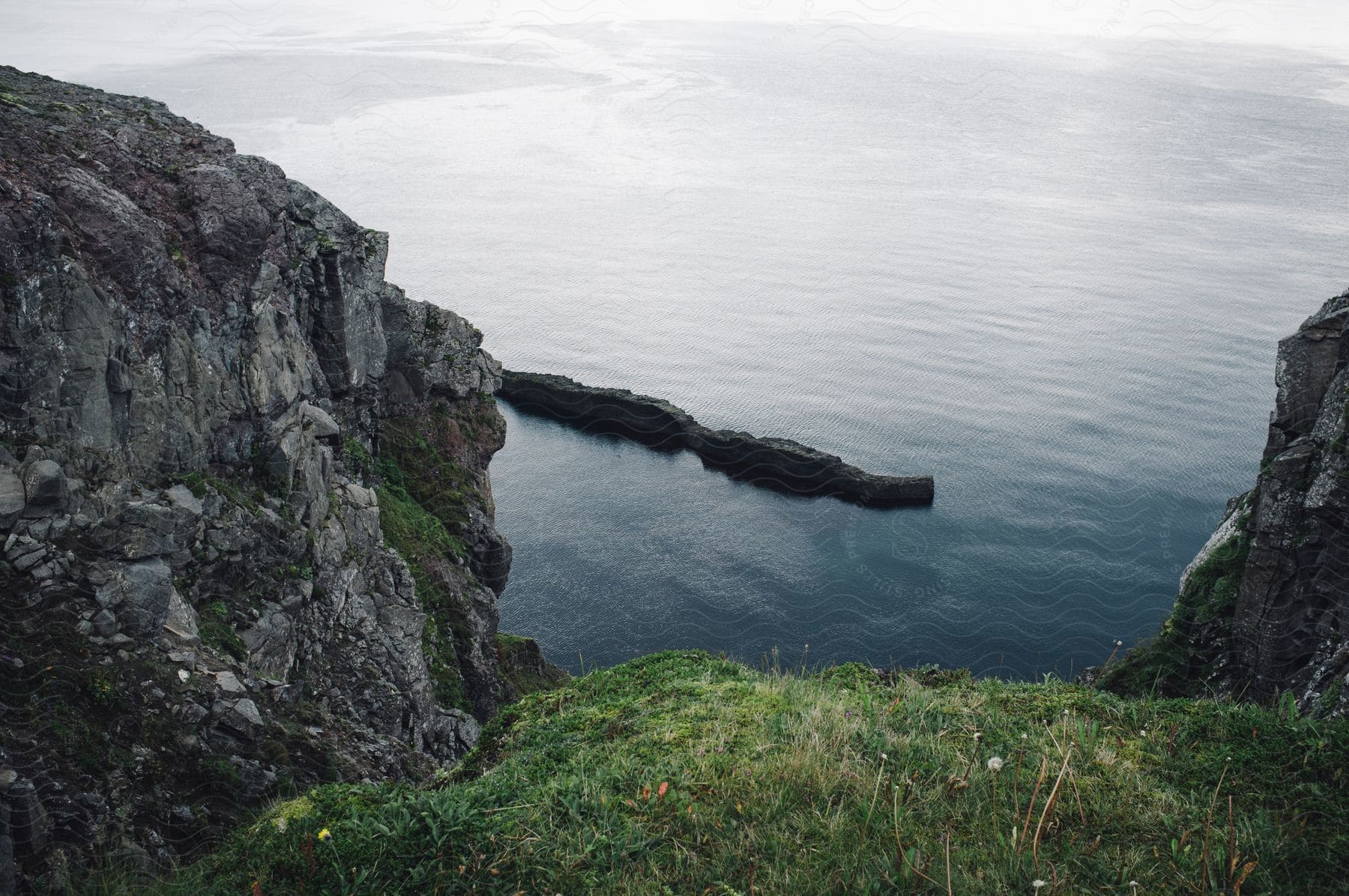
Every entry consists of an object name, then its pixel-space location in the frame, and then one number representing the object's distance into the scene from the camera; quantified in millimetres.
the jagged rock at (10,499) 9578
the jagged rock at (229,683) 10180
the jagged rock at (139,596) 9820
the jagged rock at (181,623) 10234
